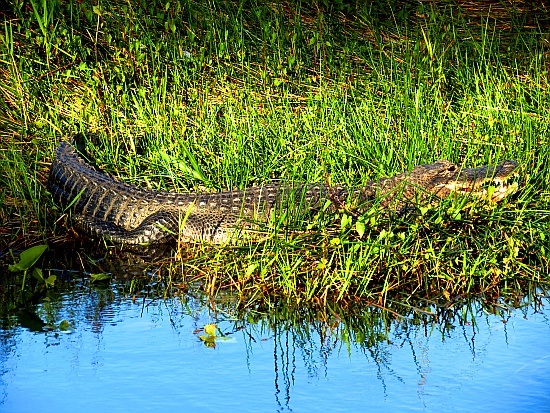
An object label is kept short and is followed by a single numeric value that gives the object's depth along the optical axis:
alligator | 12.40
